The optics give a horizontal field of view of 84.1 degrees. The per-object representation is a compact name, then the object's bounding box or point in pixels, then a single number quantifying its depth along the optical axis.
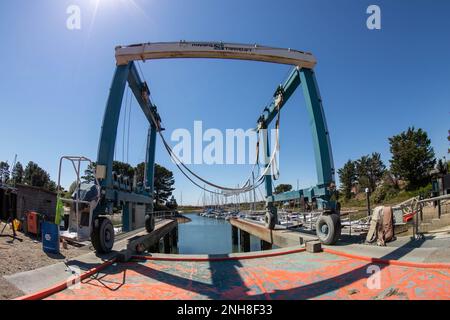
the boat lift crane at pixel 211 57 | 8.94
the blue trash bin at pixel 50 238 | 7.68
